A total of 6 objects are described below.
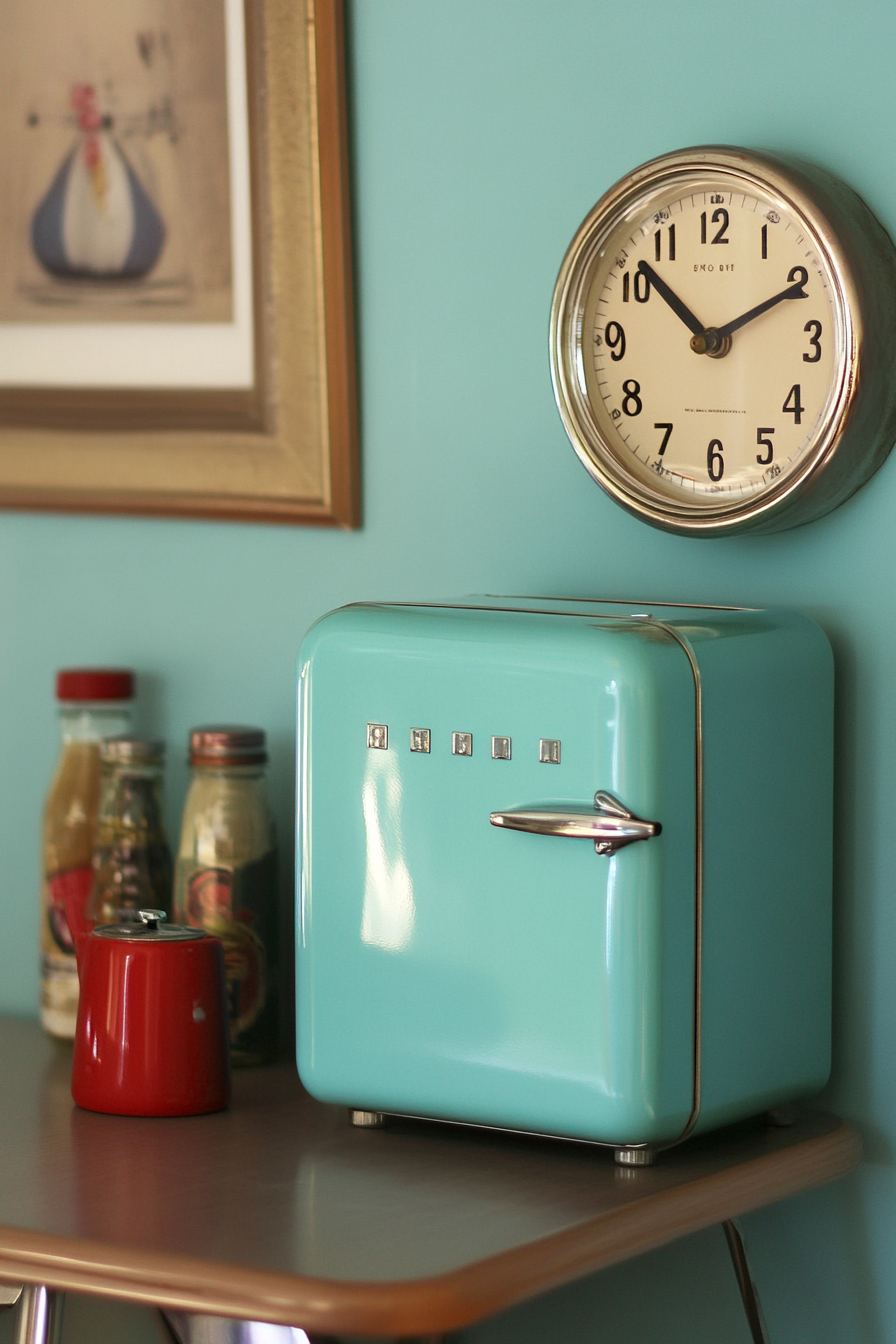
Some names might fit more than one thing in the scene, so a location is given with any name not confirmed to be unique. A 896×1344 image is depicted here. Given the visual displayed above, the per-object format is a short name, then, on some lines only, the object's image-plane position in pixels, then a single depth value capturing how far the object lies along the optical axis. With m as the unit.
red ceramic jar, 1.91
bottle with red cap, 2.13
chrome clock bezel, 1.86
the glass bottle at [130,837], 2.08
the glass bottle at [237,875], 2.04
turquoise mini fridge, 1.79
